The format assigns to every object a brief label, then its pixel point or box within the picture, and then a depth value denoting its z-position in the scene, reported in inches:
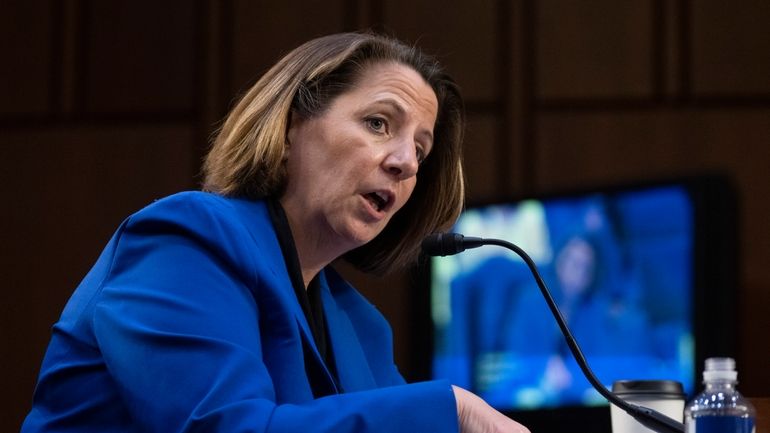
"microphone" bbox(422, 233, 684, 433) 174.8
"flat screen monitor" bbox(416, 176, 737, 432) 217.7
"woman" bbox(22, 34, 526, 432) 171.9
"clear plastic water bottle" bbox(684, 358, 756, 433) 172.1
